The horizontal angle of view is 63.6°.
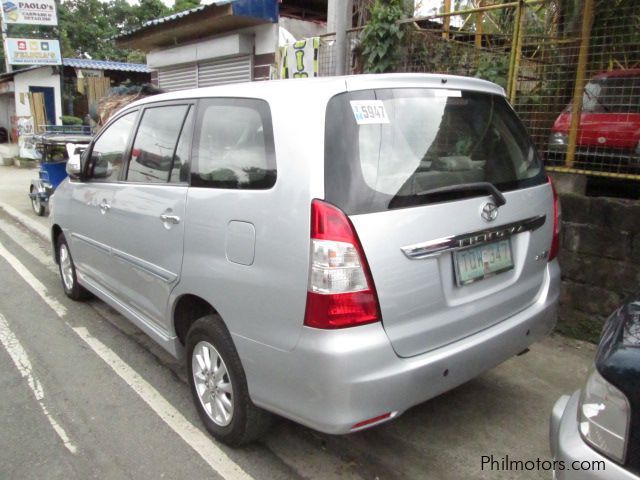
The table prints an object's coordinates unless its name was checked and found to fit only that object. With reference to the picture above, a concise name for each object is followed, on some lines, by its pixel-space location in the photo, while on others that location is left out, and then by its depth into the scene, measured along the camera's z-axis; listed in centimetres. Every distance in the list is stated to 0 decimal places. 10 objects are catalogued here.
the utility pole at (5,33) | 1700
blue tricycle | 838
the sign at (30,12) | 1602
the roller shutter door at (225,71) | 921
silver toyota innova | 201
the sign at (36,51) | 1625
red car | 401
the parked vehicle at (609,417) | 138
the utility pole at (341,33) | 601
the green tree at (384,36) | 532
